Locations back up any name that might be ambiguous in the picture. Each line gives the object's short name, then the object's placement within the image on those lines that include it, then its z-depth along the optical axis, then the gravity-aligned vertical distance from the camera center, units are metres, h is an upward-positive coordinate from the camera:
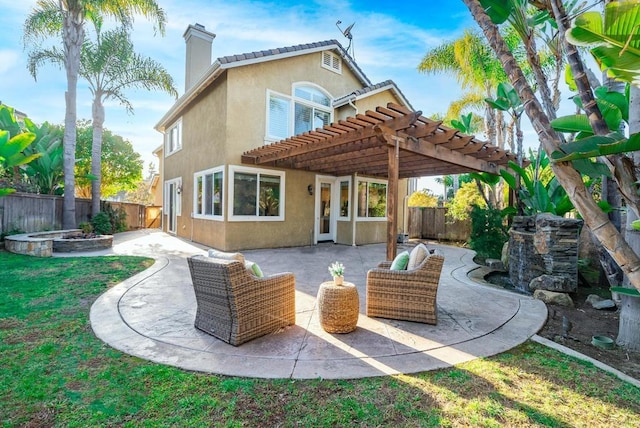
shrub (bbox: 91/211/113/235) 13.18 -0.60
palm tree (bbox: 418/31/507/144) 14.19 +7.30
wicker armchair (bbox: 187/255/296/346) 3.35 -1.04
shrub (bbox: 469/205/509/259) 9.04 -0.54
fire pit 9.29 -1.04
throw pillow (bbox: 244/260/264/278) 3.74 -0.71
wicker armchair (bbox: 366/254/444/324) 4.04 -1.05
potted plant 3.87 -0.77
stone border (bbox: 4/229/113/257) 8.37 -1.03
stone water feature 5.86 -0.79
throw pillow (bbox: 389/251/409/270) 4.35 -0.69
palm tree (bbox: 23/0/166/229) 11.26 +6.78
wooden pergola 6.23 +1.67
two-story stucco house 9.92 +2.27
